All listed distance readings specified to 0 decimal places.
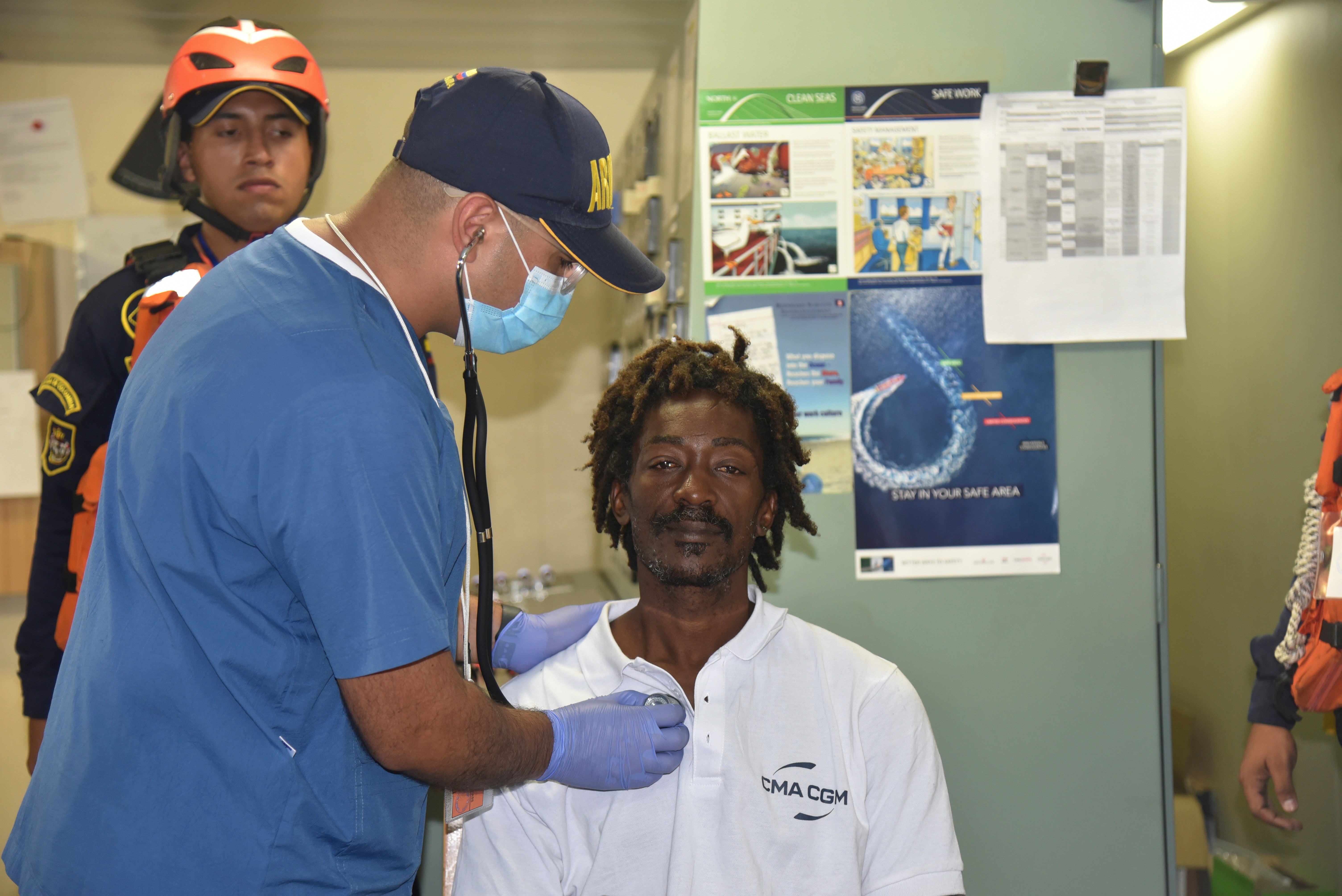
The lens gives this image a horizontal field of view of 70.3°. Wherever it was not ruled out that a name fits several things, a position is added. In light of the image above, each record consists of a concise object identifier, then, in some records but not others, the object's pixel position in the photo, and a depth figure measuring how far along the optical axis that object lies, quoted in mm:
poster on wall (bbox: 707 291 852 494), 1975
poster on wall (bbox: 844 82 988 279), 1993
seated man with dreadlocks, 1463
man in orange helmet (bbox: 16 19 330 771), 1853
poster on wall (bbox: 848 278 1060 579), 2020
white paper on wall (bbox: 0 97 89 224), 3281
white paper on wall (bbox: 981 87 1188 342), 2014
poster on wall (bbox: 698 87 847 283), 1965
